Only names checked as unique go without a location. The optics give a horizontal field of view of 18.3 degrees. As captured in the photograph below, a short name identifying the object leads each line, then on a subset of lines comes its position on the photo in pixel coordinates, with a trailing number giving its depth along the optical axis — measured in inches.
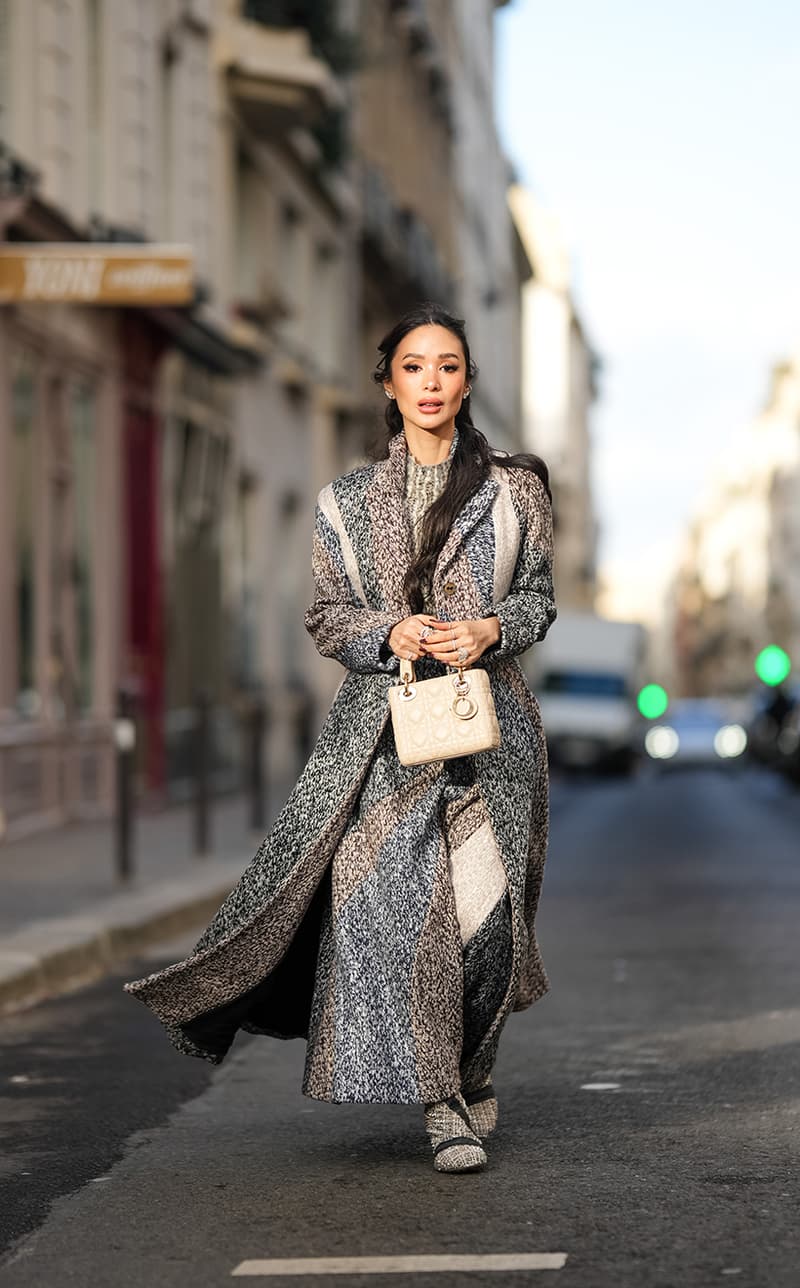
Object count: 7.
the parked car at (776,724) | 1451.8
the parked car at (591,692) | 1712.6
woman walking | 202.5
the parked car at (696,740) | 2186.3
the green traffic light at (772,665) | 1676.9
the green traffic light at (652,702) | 1889.0
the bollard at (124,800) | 490.9
